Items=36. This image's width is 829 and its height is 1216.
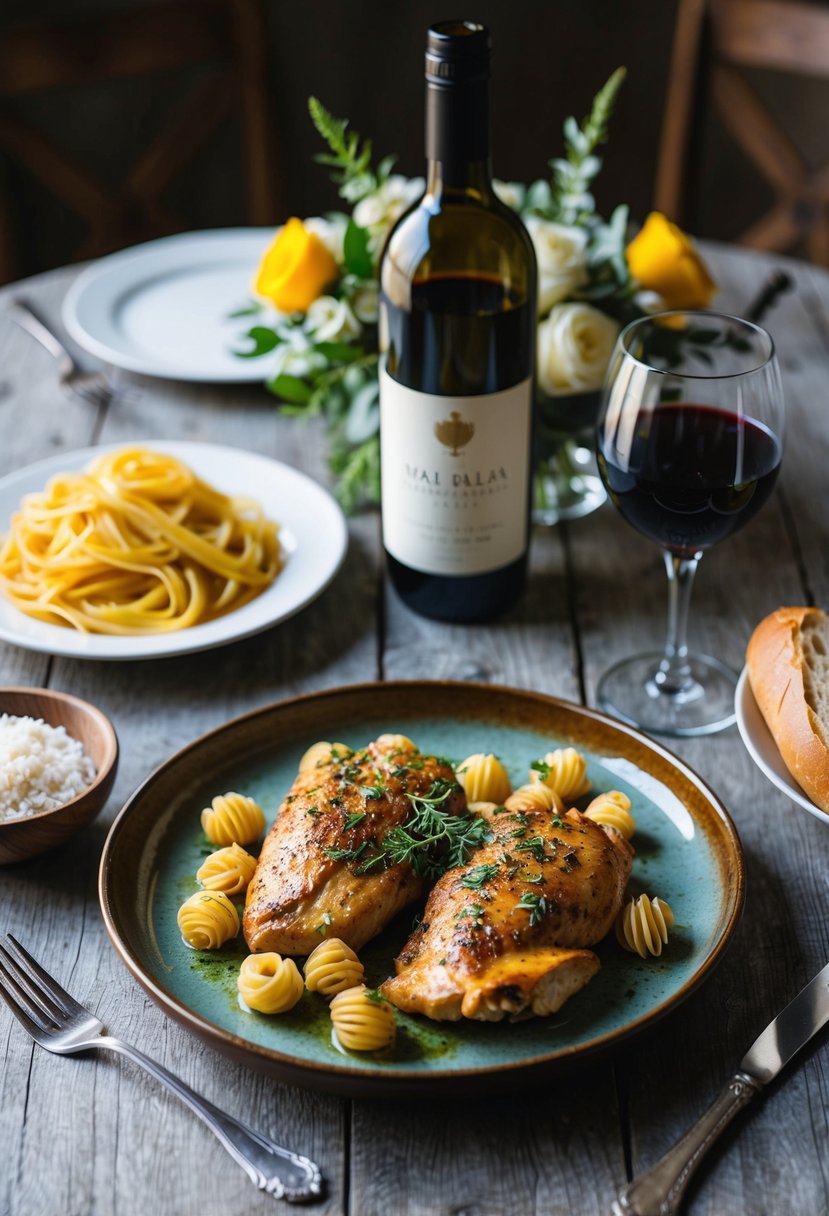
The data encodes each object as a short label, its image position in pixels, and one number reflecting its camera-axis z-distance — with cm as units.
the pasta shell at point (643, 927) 111
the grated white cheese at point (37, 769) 126
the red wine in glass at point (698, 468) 137
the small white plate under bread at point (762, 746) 121
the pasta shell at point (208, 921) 113
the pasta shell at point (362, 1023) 101
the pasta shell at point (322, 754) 130
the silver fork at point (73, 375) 225
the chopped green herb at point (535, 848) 111
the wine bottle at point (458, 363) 151
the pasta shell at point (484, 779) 131
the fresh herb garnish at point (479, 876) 109
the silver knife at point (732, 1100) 93
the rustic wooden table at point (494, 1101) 97
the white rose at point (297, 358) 196
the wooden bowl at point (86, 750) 124
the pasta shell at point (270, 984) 105
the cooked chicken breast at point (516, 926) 102
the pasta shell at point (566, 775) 132
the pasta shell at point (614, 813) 125
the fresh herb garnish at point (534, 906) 105
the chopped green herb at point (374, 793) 119
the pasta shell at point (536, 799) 127
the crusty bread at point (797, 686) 125
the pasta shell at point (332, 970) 107
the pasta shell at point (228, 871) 120
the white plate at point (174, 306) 225
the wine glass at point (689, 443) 136
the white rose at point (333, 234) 192
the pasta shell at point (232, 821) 127
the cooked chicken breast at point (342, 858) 111
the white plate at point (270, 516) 157
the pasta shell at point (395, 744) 128
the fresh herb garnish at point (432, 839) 115
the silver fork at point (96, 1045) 96
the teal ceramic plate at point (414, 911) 100
